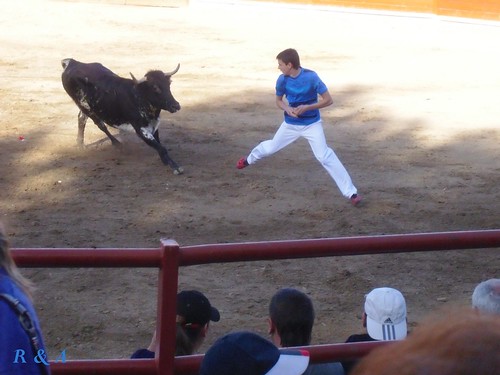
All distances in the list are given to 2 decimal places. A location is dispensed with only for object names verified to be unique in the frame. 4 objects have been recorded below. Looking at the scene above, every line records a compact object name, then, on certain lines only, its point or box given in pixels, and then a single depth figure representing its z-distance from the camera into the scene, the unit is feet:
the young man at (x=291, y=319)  19.39
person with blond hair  12.82
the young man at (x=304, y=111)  49.50
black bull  60.71
